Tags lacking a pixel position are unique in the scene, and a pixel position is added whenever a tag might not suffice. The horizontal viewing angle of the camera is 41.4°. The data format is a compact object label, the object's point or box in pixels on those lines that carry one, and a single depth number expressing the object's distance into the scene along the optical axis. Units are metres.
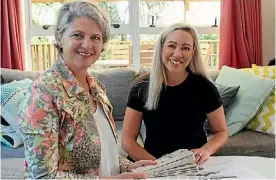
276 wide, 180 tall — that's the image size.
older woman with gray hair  0.95
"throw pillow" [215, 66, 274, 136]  2.64
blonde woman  1.75
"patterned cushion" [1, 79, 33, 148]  2.49
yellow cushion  2.63
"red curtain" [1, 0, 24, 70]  3.39
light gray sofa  2.48
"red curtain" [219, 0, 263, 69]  3.57
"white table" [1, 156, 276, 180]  1.26
